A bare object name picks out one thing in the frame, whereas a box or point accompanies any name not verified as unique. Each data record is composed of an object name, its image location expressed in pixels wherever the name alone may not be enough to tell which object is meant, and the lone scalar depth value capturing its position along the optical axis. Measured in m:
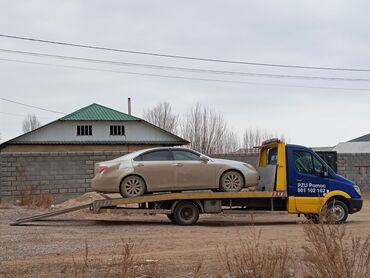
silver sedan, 14.32
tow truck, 14.64
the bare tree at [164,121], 63.18
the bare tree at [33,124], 92.06
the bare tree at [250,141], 63.19
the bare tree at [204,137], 58.06
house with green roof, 52.22
